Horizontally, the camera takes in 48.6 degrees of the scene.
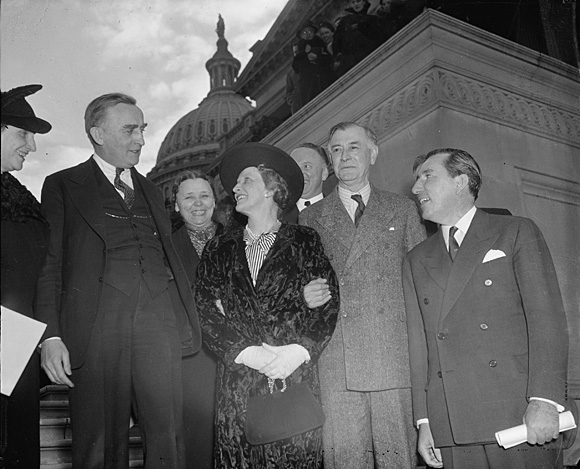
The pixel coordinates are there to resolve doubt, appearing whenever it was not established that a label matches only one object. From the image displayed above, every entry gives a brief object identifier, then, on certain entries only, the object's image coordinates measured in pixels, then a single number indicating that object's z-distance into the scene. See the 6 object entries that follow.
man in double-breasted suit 2.58
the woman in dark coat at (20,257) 2.52
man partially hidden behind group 4.18
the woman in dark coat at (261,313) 2.71
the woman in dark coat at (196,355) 3.30
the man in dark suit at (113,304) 2.63
